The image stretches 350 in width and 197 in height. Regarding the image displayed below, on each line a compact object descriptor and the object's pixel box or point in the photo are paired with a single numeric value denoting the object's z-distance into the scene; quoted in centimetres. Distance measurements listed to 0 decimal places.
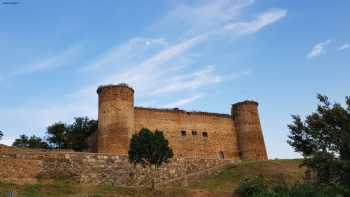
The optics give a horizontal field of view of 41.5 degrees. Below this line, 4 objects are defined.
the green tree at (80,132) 3969
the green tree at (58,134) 4066
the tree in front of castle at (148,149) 2469
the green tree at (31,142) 4096
